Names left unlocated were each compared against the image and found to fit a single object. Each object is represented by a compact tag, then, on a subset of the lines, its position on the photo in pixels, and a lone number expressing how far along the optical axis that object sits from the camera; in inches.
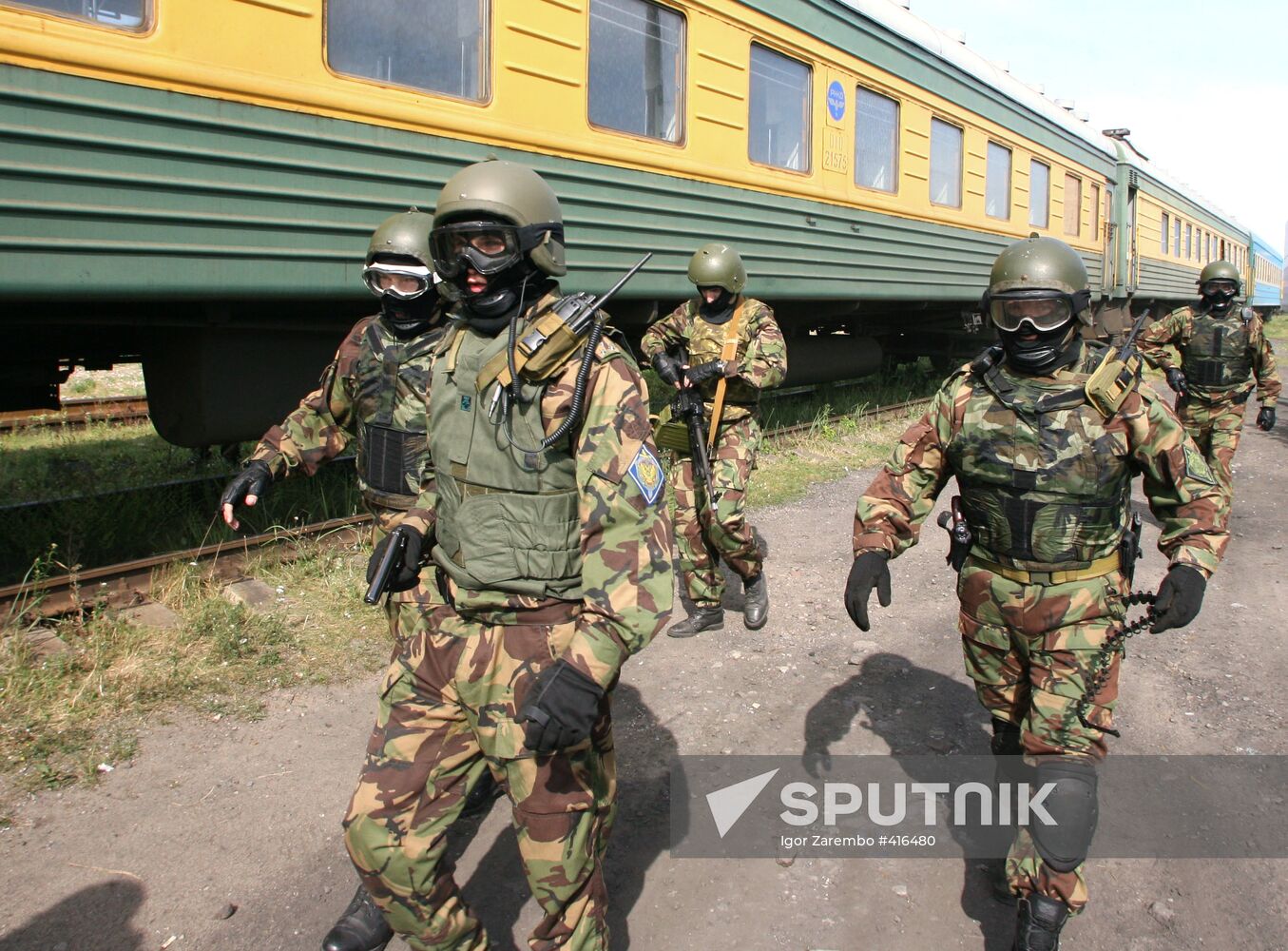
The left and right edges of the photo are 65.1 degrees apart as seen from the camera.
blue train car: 1166.3
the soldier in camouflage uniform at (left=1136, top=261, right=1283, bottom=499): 258.7
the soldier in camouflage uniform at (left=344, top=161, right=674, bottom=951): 82.0
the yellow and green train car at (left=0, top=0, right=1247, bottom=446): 148.1
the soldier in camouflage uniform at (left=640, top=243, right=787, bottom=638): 182.1
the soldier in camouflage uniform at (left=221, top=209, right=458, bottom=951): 126.6
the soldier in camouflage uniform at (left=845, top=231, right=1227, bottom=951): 101.7
